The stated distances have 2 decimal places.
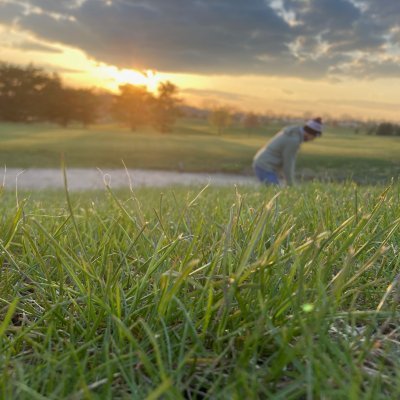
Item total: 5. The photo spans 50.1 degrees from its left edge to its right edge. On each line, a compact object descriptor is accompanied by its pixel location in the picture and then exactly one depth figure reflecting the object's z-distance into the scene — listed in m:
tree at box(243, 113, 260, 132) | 76.94
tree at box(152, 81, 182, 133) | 65.31
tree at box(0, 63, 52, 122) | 57.88
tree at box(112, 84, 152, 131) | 66.31
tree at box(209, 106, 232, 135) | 68.36
